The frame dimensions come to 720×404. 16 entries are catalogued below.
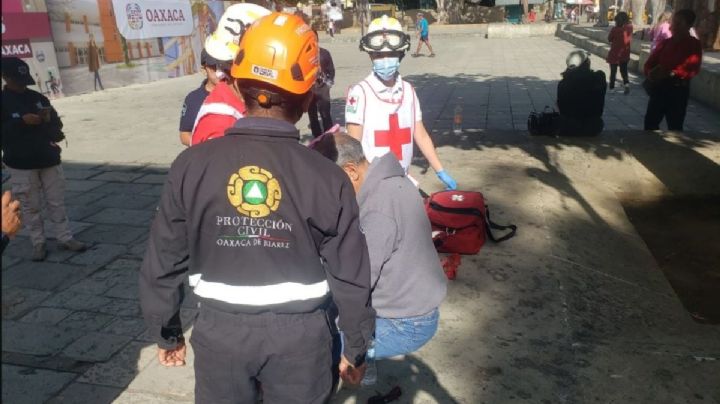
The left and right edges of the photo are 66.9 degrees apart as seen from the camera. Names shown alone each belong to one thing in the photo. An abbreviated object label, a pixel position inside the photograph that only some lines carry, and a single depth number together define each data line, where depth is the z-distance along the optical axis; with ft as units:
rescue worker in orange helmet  5.64
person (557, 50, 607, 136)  25.93
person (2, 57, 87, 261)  14.44
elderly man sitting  7.38
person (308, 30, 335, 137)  25.09
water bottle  29.64
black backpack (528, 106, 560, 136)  27.14
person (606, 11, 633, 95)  40.88
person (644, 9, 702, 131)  24.40
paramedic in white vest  12.28
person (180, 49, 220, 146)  11.39
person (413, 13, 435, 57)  73.44
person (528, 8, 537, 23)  145.12
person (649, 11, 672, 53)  37.63
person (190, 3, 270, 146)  8.80
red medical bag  14.84
